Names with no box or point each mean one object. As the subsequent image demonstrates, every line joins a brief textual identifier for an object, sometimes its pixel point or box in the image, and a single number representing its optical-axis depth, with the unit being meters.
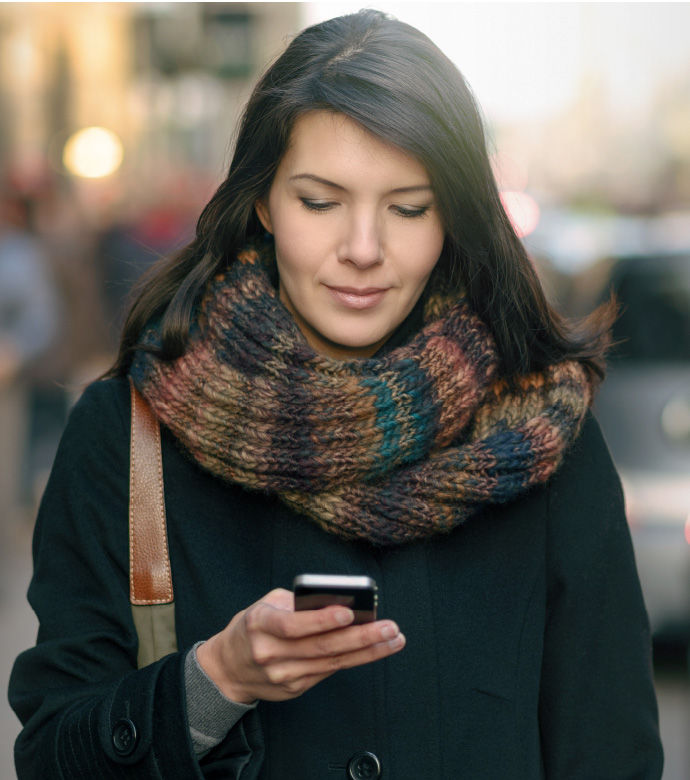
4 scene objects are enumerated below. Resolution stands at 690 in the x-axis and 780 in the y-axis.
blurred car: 5.11
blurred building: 19.86
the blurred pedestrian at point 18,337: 6.85
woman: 1.97
